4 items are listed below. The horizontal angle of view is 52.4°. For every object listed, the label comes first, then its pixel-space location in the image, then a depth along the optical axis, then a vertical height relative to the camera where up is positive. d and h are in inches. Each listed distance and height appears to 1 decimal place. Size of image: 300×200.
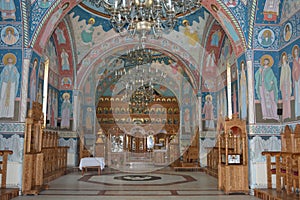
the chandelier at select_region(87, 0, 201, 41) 237.7 +97.0
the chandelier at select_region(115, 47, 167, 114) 533.6 +128.3
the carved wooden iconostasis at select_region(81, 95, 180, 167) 884.0 +17.5
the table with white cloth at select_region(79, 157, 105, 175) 486.3 -55.0
